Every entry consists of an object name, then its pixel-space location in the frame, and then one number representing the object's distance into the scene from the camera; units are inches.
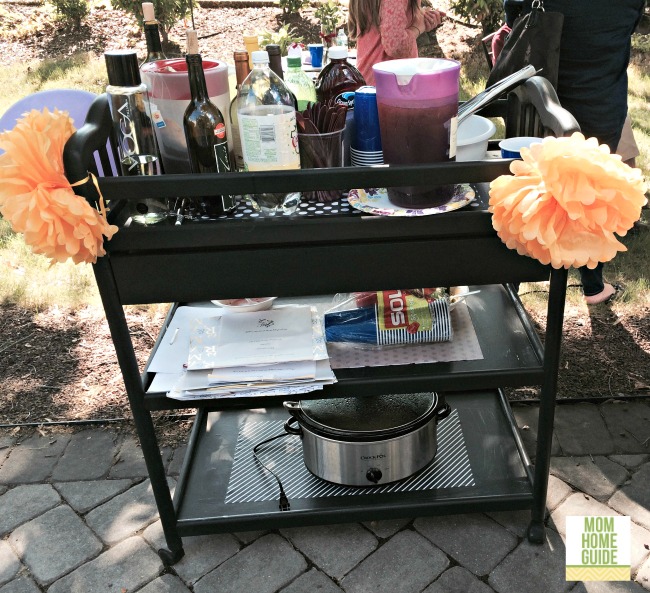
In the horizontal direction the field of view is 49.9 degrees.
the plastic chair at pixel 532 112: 64.7
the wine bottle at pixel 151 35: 73.9
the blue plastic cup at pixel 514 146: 65.0
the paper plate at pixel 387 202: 63.3
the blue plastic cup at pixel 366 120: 65.4
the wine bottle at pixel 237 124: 69.1
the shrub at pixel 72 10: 315.6
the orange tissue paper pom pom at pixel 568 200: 55.6
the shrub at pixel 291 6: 299.7
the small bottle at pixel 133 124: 63.4
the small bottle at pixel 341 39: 113.8
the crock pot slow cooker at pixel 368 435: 78.5
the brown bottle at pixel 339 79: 74.3
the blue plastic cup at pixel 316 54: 112.2
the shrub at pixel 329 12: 259.0
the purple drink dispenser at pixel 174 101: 66.1
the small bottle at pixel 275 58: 68.7
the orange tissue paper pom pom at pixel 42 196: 57.6
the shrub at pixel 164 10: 284.8
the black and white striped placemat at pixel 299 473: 81.5
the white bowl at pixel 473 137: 68.4
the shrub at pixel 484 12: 264.4
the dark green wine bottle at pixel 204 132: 62.8
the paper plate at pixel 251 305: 82.1
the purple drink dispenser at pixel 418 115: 59.6
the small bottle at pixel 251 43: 67.3
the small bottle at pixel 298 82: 74.0
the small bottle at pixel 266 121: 61.0
